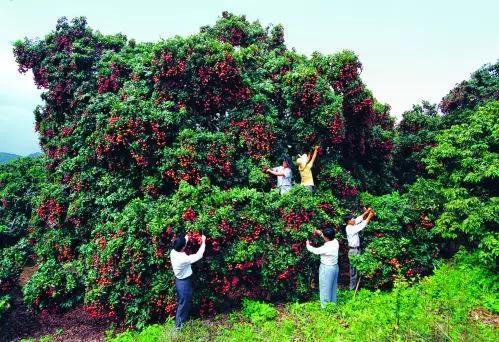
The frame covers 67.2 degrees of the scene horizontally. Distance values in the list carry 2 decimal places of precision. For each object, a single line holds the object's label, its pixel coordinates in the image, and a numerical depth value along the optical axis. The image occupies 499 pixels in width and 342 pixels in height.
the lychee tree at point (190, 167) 8.28
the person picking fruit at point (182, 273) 7.26
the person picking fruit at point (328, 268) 7.73
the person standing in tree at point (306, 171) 9.88
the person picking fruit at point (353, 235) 8.83
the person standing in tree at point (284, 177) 9.79
